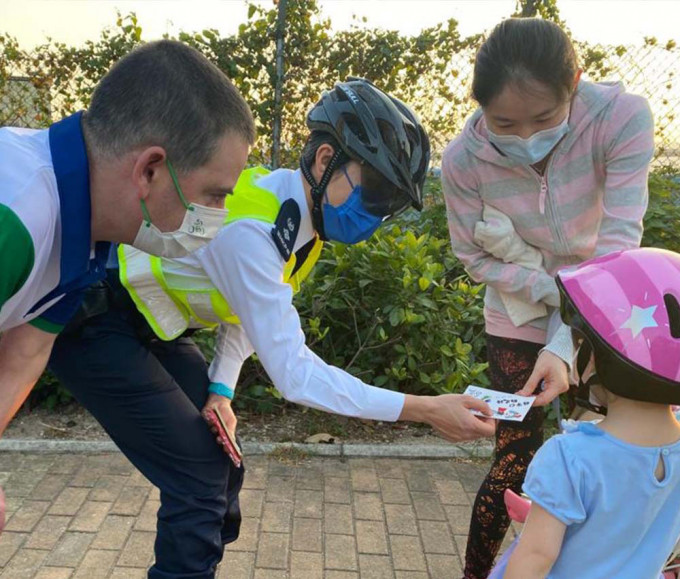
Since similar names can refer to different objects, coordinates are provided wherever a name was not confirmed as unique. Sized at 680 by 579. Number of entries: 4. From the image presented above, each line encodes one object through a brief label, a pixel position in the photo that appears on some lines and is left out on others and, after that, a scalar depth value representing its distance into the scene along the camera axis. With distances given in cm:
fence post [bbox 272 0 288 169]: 670
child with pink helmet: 166
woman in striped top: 231
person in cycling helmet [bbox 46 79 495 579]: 219
